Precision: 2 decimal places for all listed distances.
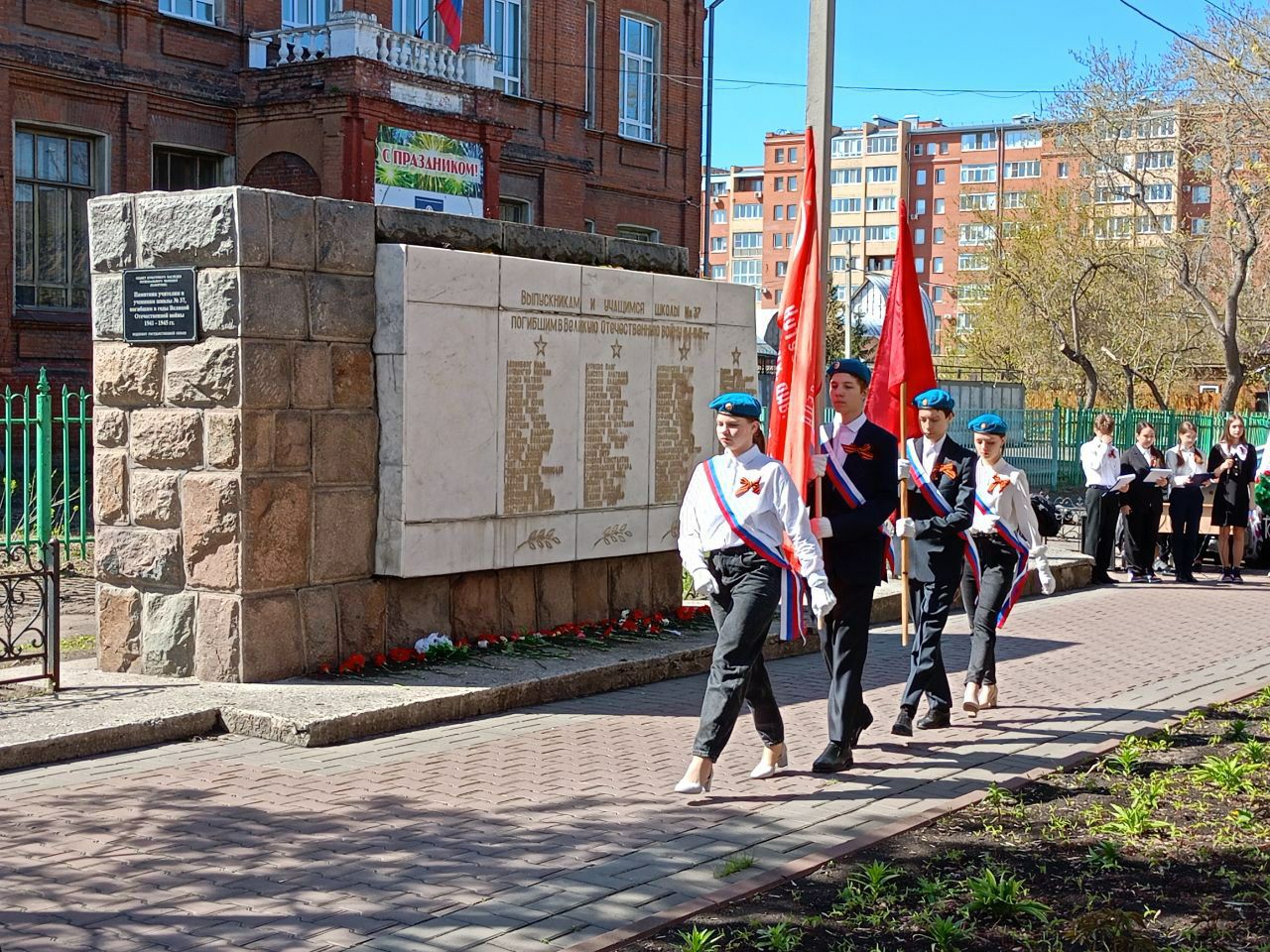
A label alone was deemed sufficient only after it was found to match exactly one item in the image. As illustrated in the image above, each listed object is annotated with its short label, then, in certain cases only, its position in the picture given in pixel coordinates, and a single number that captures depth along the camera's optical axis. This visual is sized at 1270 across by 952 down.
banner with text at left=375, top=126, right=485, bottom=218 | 24.08
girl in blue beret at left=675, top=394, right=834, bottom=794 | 6.80
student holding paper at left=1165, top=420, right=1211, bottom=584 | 17.72
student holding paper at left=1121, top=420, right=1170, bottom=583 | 17.64
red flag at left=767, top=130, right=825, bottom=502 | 7.71
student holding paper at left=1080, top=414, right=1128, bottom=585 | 17.28
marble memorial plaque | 9.30
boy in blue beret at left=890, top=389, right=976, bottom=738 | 8.52
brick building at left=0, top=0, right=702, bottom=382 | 21.30
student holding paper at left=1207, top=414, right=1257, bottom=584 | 18.23
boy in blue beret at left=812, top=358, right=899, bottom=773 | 7.55
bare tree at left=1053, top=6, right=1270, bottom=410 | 28.86
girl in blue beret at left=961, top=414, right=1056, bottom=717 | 9.13
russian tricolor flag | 25.25
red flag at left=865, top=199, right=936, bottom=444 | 9.05
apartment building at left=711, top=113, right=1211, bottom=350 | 117.62
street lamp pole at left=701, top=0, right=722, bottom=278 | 33.84
